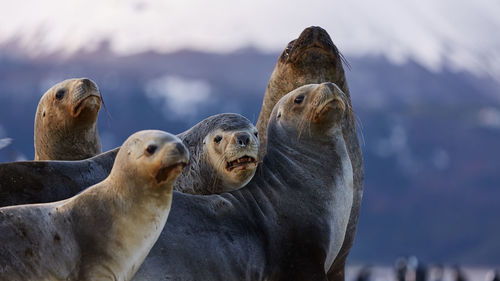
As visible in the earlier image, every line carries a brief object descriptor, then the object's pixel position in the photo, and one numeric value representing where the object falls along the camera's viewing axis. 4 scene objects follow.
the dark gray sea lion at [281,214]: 13.77
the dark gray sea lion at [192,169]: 14.41
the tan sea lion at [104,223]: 11.91
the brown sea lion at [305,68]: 20.50
